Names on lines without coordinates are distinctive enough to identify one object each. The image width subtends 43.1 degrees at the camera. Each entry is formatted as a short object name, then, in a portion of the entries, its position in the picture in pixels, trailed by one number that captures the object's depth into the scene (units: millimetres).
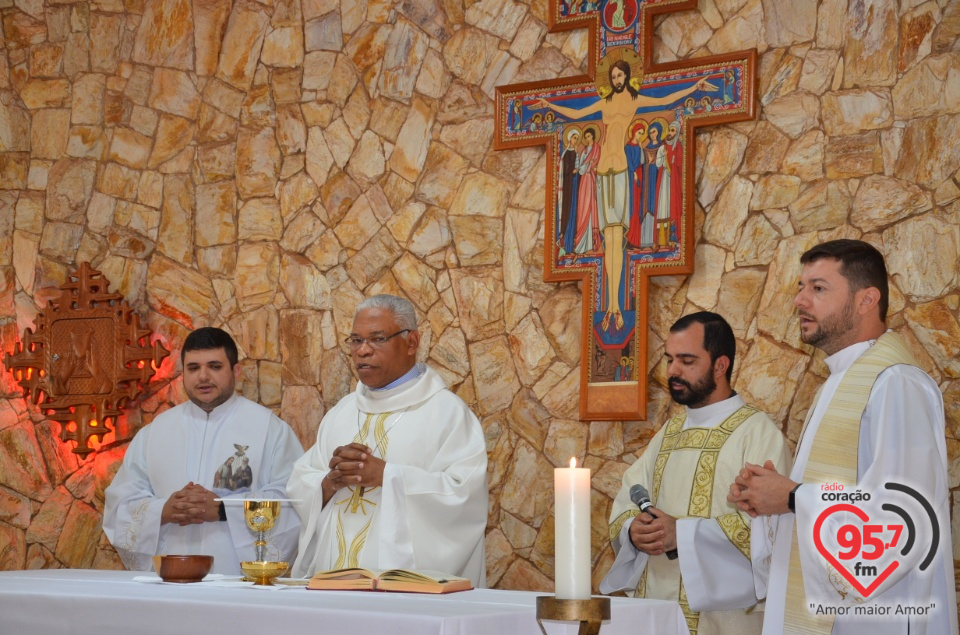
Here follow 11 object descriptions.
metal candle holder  2406
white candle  2469
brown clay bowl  4293
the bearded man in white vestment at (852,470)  4242
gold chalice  4262
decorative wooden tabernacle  7523
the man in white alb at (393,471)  5254
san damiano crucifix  6062
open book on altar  3900
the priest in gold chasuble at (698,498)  5023
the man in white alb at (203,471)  6301
